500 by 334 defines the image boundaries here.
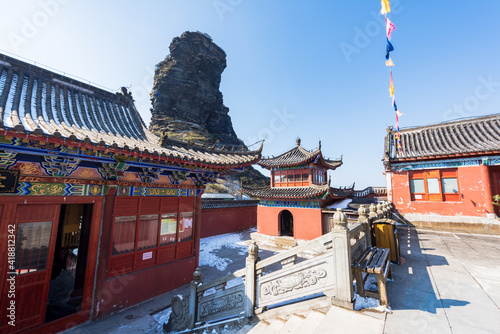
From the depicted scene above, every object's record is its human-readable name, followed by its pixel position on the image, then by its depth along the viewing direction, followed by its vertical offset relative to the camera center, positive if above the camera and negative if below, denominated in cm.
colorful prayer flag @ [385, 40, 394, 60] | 820 +566
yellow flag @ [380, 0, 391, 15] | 695 +607
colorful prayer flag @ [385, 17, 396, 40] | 760 +599
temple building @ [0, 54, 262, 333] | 427 -22
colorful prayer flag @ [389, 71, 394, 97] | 994 +491
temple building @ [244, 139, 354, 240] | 1398 -9
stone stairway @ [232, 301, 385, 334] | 276 -186
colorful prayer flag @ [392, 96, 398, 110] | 1018 +444
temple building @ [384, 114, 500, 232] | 1062 +107
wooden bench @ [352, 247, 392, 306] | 328 -127
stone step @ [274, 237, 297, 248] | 1391 -325
